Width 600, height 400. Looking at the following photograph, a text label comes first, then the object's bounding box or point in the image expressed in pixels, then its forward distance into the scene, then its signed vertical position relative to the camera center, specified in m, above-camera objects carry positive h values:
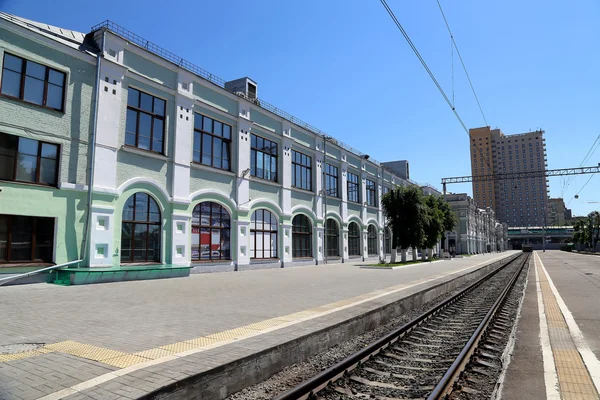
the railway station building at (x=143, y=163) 14.30 +4.10
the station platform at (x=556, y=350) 4.89 -1.88
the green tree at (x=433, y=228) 38.41 +1.66
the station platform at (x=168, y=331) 4.32 -1.54
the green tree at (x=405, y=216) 33.41 +2.48
